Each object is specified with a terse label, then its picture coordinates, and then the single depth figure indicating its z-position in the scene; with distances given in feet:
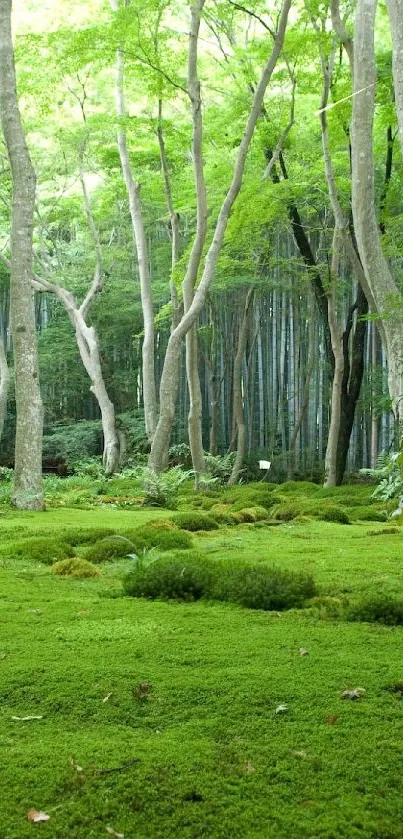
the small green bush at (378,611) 10.19
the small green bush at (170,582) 11.78
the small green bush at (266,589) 11.08
